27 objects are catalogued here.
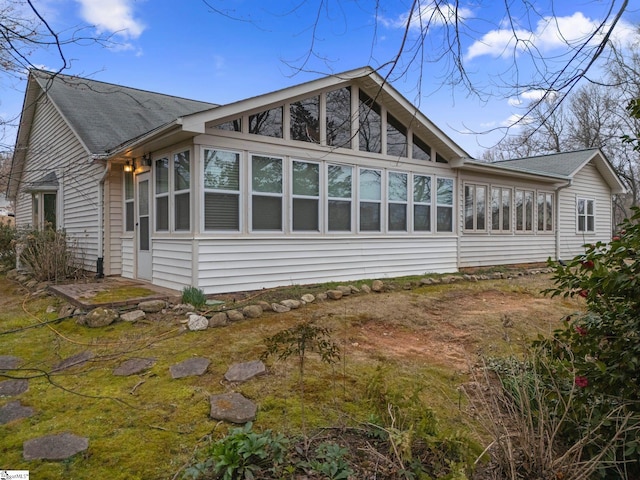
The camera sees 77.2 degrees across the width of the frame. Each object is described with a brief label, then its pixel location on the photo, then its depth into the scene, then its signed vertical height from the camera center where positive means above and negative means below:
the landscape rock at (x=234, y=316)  5.14 -1.02
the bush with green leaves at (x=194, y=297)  5.67 -0.87
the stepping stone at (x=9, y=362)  3.78 -1.22
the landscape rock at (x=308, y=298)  6.16 -0.95
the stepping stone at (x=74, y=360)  3.76 -1.21
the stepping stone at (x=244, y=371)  3.39 -1.18
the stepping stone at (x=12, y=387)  3.20 -1.24
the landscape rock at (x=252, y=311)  5.32 -1.00
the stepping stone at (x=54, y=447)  2.30 -1.25
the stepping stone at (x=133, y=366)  3.57 -1.19
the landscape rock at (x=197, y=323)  4.79 -1.04
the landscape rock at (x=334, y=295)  6.50 -0.94
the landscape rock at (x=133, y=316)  5.11 -1.02
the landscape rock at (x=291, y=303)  5.82 -0.97
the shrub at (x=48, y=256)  7.97 -0.40
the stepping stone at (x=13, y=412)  2.77 -1.25
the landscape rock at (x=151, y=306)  5.42 -0.94
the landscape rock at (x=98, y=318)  4.92 -1.01
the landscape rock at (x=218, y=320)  4.95 -1.04
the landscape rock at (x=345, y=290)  6.75 -0.90
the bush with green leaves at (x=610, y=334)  2.10 -0.55
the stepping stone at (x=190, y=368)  3.49 -1.18
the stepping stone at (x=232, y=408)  2.72 -1.21
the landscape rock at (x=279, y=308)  5.64 -1.01
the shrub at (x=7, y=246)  10.25 -0.25
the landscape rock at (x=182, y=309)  5.38 -0.98
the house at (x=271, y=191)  6.52 +0.96
